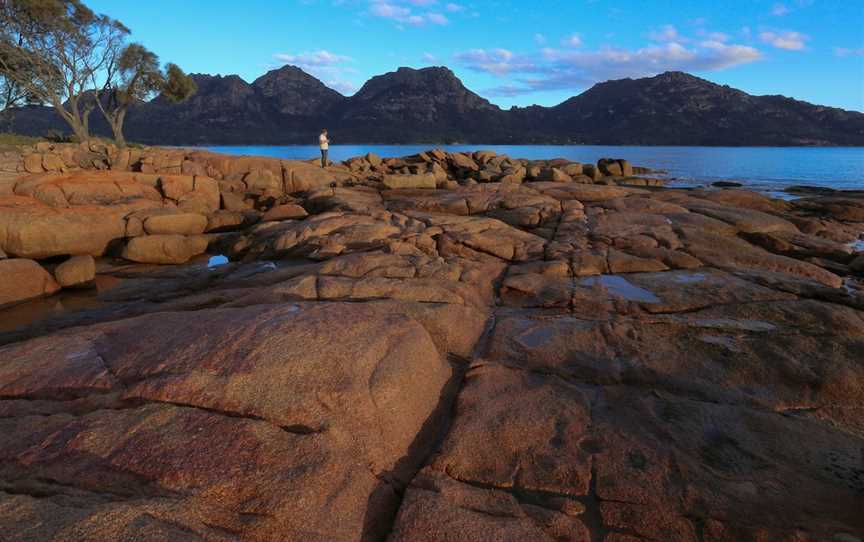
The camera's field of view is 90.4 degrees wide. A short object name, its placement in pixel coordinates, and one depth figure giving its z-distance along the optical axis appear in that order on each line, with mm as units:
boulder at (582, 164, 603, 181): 33250
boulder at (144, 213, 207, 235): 15398
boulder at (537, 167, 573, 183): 26062
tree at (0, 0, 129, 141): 31547
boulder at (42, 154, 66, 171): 21734
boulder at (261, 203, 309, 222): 16188
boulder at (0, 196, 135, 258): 13162
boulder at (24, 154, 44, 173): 21156
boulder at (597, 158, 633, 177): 38250
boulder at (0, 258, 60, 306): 10047
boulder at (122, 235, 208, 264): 13531
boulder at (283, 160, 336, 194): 25266
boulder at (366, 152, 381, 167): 33281
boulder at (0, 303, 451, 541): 2875
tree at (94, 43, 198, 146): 37406
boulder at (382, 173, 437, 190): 22531
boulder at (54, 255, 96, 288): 11180
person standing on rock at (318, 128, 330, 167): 26680
